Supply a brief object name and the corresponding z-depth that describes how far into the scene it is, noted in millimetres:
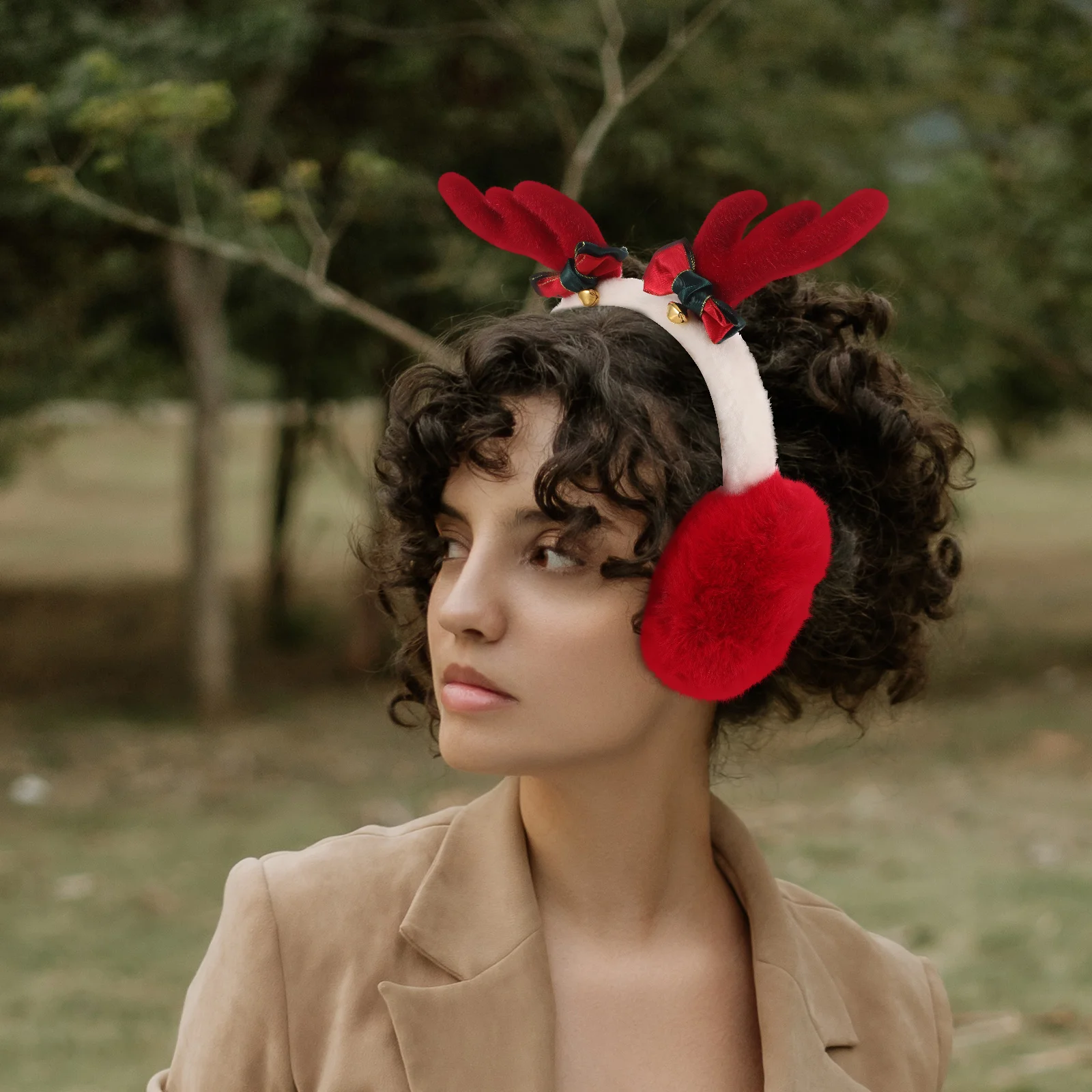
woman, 1562
